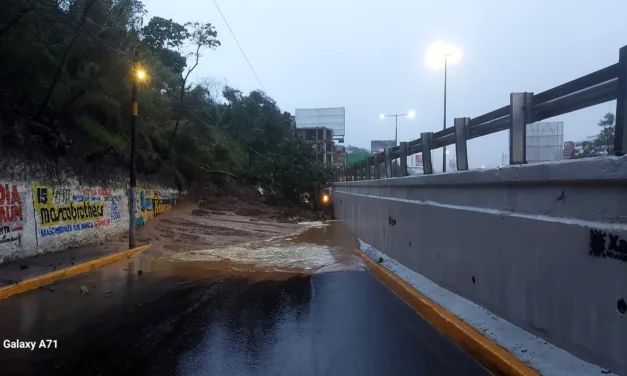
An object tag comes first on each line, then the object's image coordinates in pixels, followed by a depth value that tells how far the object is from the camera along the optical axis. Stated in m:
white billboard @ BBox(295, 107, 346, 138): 94.88
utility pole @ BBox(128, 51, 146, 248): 16.33
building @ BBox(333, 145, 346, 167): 83.48
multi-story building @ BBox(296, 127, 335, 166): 79.91
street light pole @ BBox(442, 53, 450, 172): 10.89
